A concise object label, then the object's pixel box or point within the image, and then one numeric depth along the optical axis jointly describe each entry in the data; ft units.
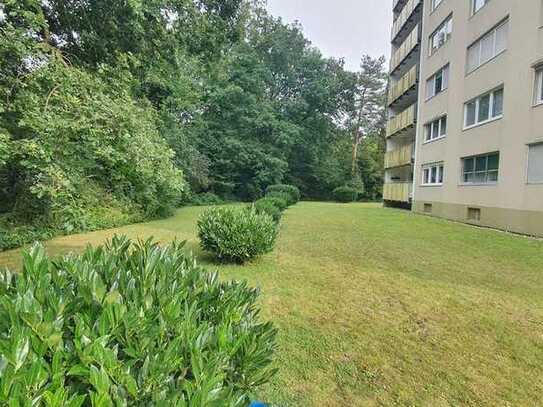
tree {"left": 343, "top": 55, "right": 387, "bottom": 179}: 133.80
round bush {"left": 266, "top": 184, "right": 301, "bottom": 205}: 74.92
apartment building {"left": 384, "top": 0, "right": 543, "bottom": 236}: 33.80
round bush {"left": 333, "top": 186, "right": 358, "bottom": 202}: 108.99
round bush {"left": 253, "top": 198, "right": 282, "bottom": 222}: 32.56
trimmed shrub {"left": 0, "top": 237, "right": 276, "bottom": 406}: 4.05
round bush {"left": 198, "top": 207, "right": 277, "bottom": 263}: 21.53
